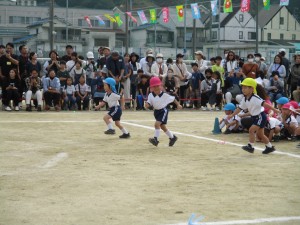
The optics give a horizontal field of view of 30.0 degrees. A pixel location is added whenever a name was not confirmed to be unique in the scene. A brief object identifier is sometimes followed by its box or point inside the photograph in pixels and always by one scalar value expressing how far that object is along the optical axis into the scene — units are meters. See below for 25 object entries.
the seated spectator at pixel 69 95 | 18.27
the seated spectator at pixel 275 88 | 18.91
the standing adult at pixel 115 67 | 17.45
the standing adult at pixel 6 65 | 17.53
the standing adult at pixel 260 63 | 20.03
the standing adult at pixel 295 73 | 18.52
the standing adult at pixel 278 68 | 19.23
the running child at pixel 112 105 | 11.81
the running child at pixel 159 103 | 10.75
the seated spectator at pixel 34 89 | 17.59
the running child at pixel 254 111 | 9.59
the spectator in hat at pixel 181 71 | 19.69
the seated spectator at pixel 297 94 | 17.94
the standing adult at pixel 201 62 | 19.98
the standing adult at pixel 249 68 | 16.78
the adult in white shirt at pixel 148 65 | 19.41
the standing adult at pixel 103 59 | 18.50
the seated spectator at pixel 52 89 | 17.78
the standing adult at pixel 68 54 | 19.11
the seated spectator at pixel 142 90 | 19.25
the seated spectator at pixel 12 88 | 17.44
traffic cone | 12.52
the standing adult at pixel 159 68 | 19.13
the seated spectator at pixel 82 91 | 18.48
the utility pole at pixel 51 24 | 32.82
